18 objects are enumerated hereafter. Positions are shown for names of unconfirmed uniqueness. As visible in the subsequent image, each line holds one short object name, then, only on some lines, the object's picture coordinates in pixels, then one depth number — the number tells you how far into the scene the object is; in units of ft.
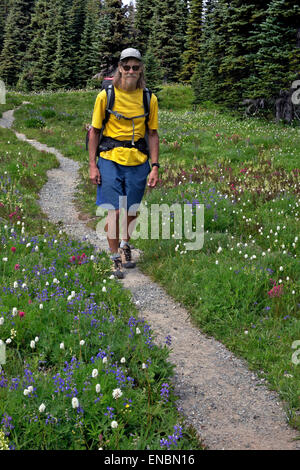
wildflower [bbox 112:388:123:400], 10.32
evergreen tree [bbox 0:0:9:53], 233.66
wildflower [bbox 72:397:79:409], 9.59
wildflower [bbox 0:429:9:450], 9.05
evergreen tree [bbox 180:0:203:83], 161.68
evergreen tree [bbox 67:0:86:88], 169.48
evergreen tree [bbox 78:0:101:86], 169.68
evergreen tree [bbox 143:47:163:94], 123.65
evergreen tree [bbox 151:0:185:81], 171.83
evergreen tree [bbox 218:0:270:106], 78.74
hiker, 19.61
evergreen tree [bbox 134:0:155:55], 194.39
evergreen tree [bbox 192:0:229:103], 107.65
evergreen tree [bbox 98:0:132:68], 117.91
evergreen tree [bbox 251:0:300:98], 62.85
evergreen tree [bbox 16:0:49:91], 178.60
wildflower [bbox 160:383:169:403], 11.53
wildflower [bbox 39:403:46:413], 9.64
